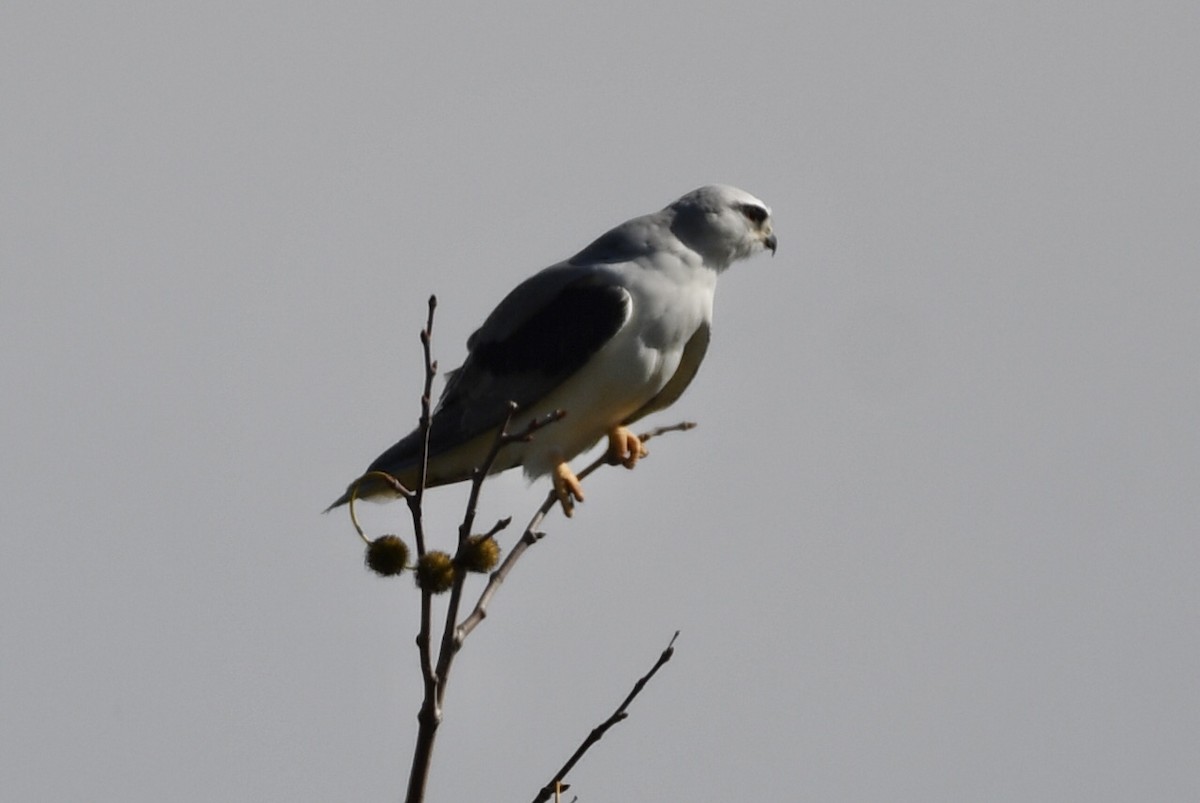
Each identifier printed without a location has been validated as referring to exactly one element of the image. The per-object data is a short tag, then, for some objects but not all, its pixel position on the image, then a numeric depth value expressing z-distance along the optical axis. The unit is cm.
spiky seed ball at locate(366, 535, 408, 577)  927
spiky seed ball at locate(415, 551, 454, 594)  880
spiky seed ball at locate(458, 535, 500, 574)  882
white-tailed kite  1340
